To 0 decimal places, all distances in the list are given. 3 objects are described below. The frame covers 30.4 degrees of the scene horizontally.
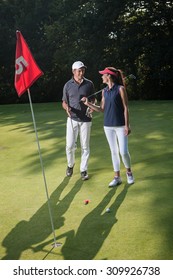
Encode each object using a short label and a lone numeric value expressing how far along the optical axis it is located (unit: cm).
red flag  386
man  544
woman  484
